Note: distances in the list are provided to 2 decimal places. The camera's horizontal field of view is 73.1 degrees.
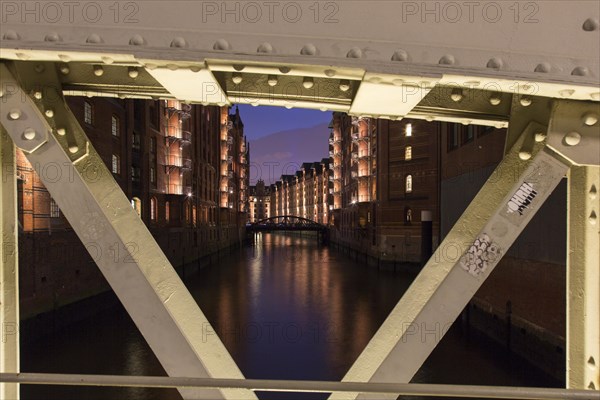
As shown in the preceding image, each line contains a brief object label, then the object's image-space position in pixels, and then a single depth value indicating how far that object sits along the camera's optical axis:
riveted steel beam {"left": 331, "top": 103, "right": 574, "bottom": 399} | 1.95
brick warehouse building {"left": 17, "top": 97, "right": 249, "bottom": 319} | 16.27
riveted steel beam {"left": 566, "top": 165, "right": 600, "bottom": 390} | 2.23
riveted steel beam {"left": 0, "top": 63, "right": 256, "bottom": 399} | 1.90
